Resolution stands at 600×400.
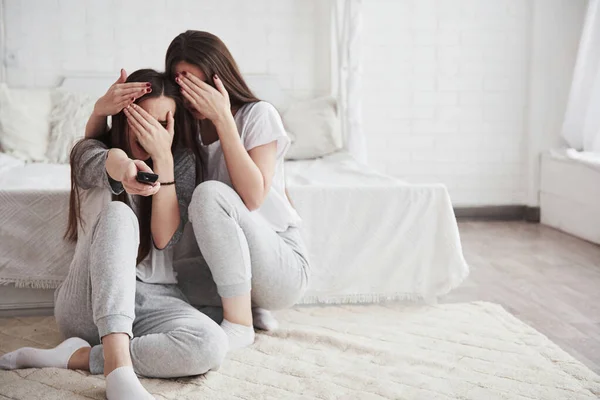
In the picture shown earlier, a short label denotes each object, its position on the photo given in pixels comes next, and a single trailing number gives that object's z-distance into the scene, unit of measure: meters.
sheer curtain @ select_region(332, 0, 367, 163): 3.89
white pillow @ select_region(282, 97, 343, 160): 3.84
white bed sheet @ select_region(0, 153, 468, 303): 2.37
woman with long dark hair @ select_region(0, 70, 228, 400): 1.56
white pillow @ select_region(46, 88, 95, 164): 3.60
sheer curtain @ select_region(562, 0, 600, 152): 3.93
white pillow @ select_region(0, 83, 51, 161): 3.57
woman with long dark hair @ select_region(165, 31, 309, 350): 1.80
